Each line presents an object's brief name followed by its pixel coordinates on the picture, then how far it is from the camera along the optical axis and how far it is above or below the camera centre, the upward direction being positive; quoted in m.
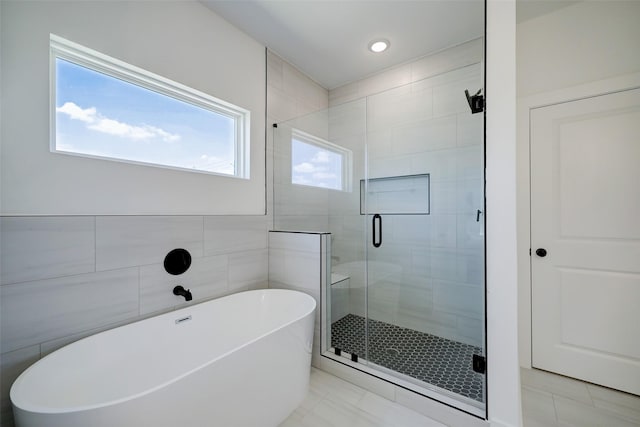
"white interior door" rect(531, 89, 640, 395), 1.72 -0.18
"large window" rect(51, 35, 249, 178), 1.42 +0.69
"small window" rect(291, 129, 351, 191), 2.61 +0.57
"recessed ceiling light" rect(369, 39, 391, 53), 2.28 +1.59
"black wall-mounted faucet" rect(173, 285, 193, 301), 1.71 -0.53
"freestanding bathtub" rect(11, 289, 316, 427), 0.88 -0.76
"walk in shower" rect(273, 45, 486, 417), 1.81 -0.02
